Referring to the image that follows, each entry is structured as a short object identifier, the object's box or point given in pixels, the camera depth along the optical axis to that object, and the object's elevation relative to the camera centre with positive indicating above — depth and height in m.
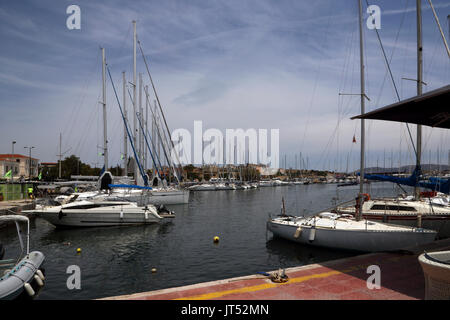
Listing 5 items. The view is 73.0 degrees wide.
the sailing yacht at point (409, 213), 17.94 -2.89
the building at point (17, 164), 105.75 +0.24
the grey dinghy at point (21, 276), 9.47 -3.83
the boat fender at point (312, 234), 16.22 -3.64
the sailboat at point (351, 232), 14.17 -3.34
